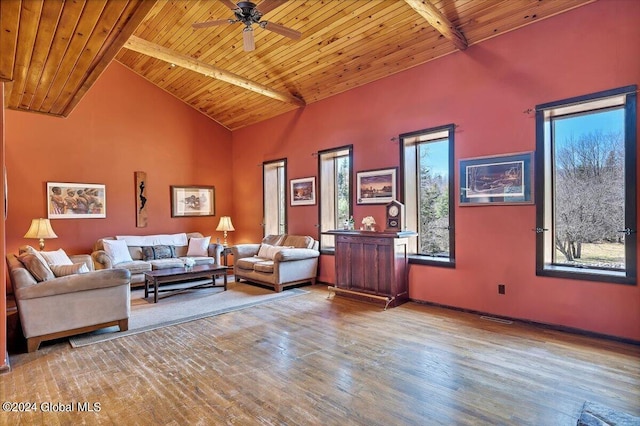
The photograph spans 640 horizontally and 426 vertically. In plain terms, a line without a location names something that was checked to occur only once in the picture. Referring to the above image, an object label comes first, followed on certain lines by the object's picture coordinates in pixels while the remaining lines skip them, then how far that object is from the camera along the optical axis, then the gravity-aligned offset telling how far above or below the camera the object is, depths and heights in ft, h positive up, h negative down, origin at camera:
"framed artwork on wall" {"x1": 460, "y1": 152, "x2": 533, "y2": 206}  12.94 +1.20
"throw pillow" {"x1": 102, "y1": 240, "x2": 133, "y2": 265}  19.77 -2.18
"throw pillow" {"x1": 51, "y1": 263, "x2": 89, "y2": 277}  12.42 -2.05
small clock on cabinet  15.90 -0.26
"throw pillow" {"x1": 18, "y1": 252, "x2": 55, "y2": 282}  11.41 -1.81
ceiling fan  10.82 +6.44
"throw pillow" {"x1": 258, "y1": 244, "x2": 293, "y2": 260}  20.98 -2.43
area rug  12.53 -4.41
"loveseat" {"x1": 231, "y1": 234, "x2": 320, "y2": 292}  18.88 -2.93
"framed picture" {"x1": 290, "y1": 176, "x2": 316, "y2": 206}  21.43 +1.31
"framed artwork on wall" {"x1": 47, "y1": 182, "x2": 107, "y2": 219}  20.01 +0.84
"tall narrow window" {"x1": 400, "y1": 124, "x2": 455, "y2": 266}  15.35 +0.90
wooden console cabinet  15.58 -2.62
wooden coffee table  16.86 -3.19
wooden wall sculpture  23.04 +0.98
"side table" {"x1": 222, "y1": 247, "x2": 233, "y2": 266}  23.81 -2.73
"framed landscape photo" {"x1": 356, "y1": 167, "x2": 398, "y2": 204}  17.24 +1.30
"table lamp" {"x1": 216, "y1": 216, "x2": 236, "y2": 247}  25.04 -0.93
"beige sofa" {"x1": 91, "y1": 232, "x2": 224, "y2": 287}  19.29 -2.57
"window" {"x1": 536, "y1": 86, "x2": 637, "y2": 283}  11.02 +0.77
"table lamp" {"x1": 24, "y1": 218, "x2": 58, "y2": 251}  17.74 -0.82
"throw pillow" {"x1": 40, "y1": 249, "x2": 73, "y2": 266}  14.72 -1.97
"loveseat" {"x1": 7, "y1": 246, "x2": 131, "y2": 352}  10.82 -2.84
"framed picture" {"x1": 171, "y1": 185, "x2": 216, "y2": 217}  24.81 +0.91
